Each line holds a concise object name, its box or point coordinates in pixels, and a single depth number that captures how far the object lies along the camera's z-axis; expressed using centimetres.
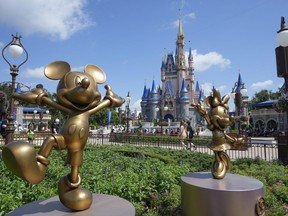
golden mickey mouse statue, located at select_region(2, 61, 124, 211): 217
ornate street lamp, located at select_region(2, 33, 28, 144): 766
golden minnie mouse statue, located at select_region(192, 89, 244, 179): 374
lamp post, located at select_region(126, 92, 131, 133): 2452
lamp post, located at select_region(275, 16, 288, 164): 641
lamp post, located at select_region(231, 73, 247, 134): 1355
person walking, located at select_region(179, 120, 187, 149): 1533
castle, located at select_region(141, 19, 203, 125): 6706
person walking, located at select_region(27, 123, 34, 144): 1603
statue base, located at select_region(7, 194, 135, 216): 212
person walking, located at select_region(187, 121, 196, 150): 1573
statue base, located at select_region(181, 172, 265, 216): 300
